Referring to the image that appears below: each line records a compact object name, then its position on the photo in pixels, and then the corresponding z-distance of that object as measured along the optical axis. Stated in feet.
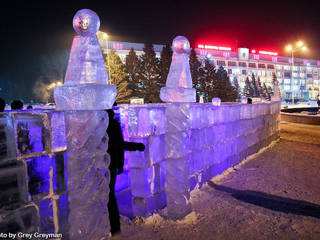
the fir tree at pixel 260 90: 217.44
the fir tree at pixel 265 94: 222.73
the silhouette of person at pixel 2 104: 15.36
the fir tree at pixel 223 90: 133.49
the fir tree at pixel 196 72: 135.85
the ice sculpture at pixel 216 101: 21.31
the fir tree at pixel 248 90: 205.79
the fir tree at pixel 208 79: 136.45
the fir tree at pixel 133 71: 130.72
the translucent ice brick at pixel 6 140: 5.95
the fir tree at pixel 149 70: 129.13
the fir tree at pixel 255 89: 208.23
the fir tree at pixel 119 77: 121.60
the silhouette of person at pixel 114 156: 9.43
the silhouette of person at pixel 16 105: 25.08
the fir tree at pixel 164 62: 129.70
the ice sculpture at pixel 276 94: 39.81
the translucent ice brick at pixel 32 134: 6.37
